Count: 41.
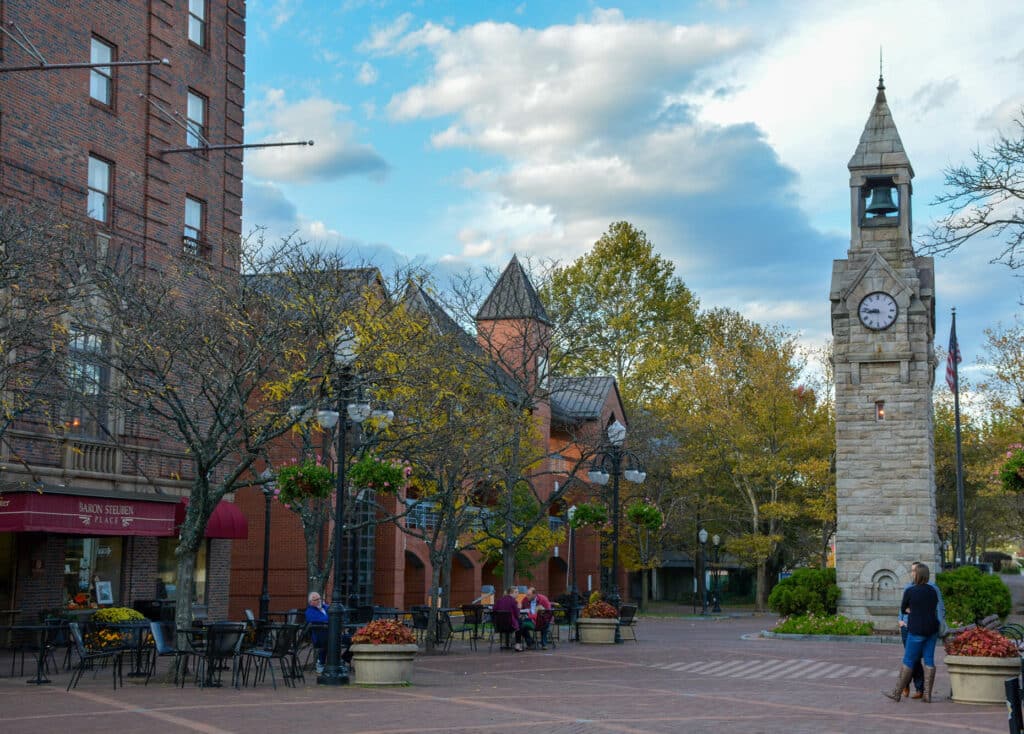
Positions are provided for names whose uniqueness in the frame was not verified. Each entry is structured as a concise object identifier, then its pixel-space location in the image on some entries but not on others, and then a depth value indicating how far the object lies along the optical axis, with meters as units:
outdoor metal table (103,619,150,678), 18.78
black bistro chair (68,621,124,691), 17.75
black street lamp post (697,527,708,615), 54.03
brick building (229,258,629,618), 39.47
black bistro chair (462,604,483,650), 28.23
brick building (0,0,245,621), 25.81
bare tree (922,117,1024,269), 15.23
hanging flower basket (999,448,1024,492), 17.06
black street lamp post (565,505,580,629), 33.76
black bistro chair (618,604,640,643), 32.31
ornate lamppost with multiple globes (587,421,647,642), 30.58
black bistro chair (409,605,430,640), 28.30
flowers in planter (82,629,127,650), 19.45
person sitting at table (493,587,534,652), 27.09
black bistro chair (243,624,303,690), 18.27
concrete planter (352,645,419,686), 18.33
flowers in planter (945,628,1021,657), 16.72
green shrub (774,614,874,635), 31.78
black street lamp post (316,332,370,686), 18.56
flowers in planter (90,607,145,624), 23.54
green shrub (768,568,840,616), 33.78
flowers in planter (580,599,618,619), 30.56
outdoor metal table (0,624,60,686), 18.41
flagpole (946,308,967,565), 42.46
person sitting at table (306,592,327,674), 20.62
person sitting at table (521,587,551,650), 28.52
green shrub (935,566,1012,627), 32.41
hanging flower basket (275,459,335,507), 20.06
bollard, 8.86
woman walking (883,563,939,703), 16.67
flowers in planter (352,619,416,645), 18.41
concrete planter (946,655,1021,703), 16.55
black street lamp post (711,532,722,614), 56.21
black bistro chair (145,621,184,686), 18.24
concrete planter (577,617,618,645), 30.61
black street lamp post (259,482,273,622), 30.36
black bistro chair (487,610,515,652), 27.06
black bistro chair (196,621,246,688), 17.73
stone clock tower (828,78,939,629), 32.97
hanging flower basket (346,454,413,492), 21.33
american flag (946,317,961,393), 44.27
